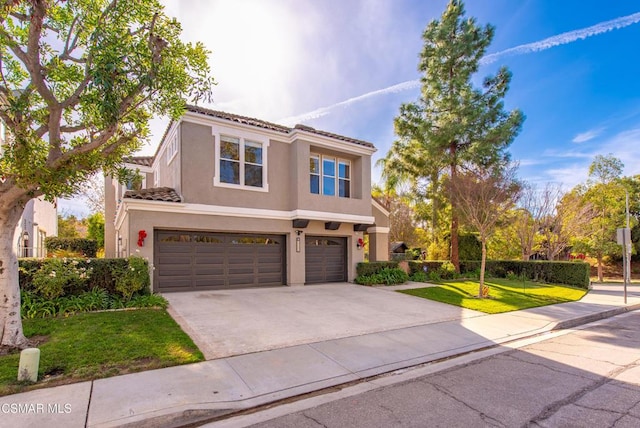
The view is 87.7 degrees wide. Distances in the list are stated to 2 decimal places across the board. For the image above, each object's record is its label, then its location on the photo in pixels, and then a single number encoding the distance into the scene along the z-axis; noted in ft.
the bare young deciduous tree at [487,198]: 41.32
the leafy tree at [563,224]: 69.77
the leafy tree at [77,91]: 18.05
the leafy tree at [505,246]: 75.41
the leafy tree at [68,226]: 105.81
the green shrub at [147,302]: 29.78
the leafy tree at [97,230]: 71.30
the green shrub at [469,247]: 70.59
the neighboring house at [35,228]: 48.55
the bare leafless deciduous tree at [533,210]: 69.26
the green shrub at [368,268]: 50.80
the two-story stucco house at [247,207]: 38.04
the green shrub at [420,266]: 60.13
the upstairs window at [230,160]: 42.01
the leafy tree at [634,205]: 96.66
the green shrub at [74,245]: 64.98
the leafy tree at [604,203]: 79.46
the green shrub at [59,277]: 26.66
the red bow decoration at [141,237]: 34.99
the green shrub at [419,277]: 56.11
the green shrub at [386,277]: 49.01
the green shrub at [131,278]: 30.40
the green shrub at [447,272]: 60.44
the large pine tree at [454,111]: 60.54
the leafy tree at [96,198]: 93.20
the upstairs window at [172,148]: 41.32
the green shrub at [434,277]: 56.84
